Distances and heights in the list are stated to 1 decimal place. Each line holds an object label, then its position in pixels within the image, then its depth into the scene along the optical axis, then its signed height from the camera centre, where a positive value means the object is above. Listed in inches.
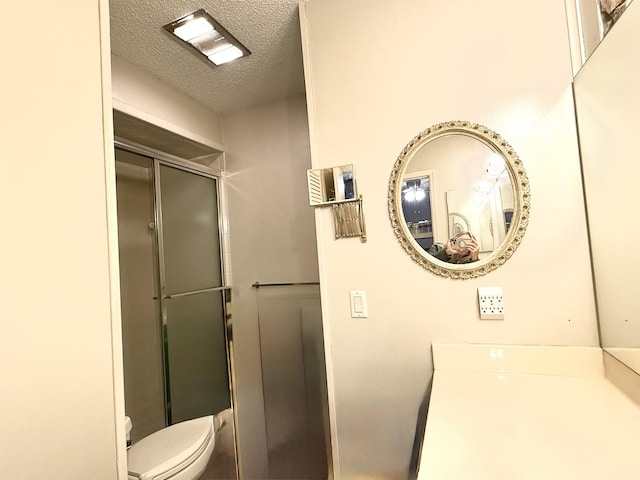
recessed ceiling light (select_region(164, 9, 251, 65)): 57.0 +42.7
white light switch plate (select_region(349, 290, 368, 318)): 53.8 -8.6
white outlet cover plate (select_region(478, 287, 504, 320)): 46.8 -8.8
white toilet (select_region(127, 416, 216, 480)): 57.8 -36.3
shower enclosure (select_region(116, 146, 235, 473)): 76.4 -8.5
